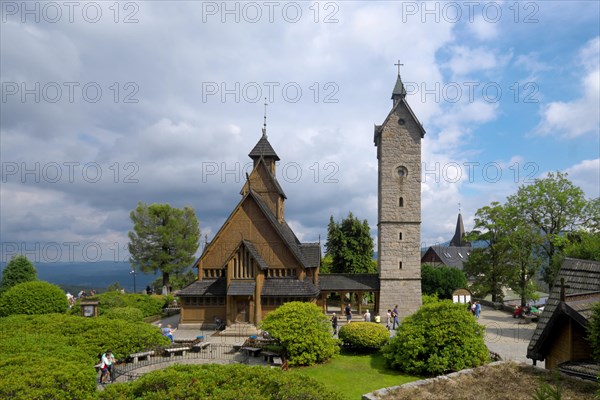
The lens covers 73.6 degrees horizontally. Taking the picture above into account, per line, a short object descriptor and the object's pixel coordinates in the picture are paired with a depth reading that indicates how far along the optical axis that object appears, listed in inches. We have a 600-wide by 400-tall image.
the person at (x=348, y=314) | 1299.2
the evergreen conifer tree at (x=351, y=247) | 1916.8
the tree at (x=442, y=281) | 1812.3
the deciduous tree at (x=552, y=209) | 1373.0
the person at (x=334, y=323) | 1111.7
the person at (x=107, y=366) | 673.6
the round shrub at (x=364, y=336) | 882.8
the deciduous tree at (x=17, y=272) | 1343.5
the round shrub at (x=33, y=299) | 1058.7
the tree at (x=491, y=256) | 1476.4
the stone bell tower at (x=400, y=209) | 1333.7
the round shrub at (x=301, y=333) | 792.9
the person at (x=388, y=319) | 1238.9
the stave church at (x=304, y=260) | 1196.5
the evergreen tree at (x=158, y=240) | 1942.7
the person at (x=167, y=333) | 971.0
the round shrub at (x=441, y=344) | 717.9
